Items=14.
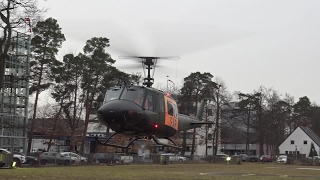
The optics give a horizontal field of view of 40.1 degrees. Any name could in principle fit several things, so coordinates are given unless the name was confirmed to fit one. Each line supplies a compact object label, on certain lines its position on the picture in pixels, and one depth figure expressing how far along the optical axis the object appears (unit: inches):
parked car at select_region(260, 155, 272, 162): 3033.5
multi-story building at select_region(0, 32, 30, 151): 1900.8
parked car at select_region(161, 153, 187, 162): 2294.3
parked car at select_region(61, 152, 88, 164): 1882.4
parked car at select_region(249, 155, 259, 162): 3137.3
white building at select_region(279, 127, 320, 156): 3617.1
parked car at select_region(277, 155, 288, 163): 2707.7
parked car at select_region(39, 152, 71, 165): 1829.5
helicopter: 681.0
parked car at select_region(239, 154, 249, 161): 3152.1
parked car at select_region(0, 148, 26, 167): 1545.9
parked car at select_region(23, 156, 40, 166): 1710.1
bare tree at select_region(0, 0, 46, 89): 1144.2
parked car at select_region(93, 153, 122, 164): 1971.0
